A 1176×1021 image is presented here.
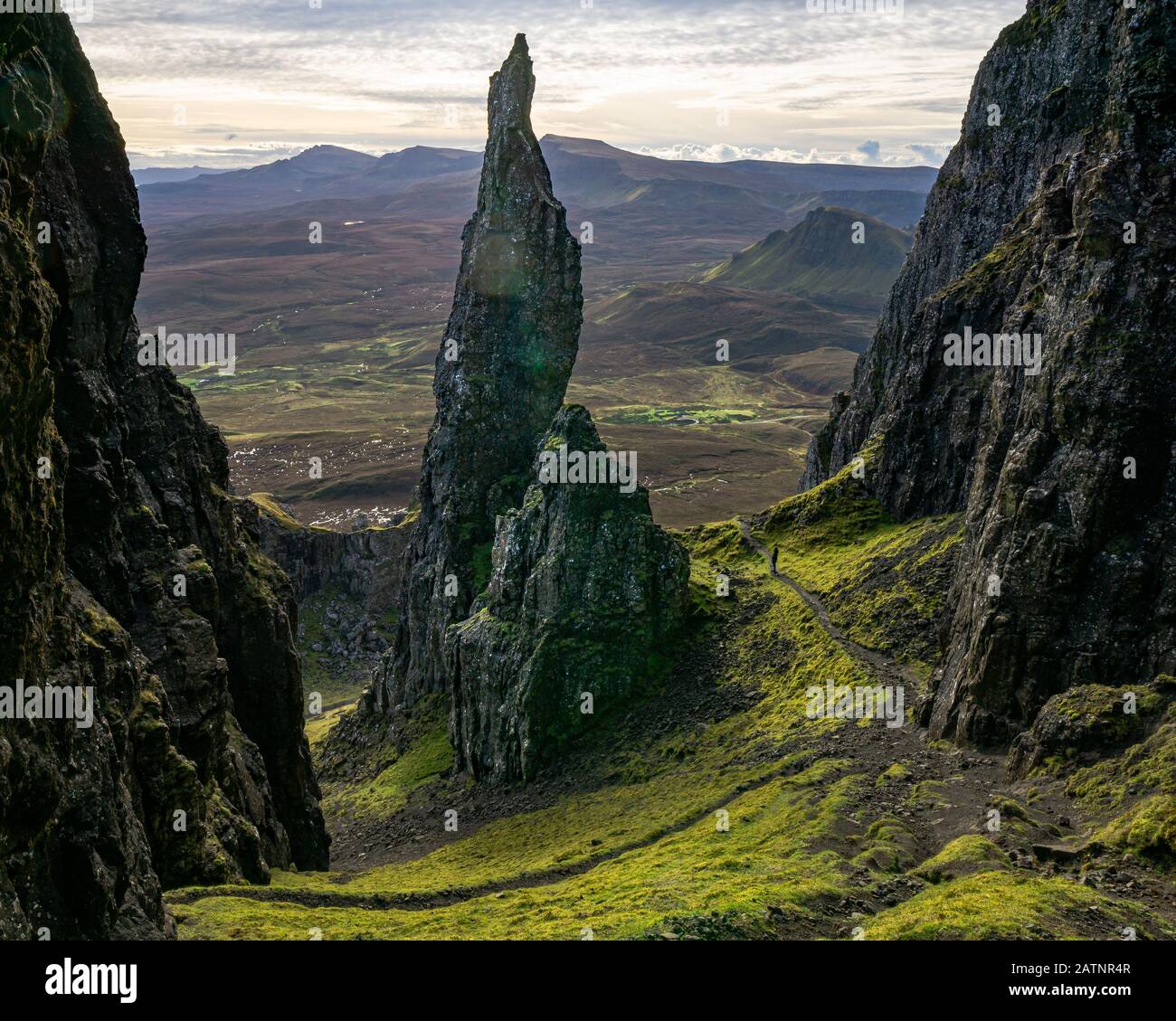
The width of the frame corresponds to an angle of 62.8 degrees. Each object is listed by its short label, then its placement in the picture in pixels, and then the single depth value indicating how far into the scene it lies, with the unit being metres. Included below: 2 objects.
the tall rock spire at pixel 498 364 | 110.12
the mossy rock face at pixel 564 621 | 85.88
